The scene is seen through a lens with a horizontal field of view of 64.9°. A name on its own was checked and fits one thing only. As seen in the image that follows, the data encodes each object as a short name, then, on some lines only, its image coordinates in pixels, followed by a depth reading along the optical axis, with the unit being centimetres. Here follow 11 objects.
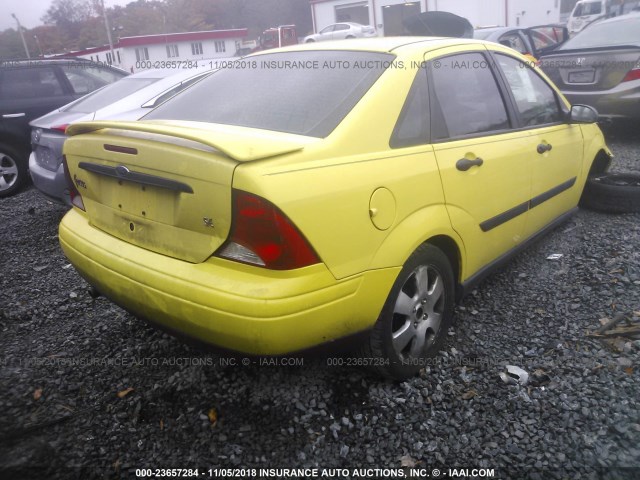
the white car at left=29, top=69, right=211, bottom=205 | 470
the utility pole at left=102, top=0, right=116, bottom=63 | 3771
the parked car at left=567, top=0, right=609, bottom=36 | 2559
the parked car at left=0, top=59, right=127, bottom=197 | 624
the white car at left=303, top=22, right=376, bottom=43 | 2747
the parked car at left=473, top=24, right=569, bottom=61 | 872
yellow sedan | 184
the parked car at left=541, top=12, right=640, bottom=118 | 626
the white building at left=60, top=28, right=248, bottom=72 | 3991
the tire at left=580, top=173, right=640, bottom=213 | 424
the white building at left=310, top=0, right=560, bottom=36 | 2883
